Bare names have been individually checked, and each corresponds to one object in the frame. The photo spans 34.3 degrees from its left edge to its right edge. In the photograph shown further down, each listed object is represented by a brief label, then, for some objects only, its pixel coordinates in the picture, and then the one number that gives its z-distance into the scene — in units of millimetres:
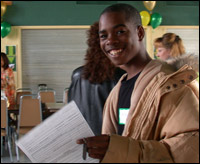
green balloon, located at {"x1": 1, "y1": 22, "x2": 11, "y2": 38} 8055
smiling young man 839
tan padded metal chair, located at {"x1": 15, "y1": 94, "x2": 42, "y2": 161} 4688
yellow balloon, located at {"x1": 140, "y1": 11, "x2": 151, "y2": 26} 8273
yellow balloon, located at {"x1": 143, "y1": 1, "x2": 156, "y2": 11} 8188
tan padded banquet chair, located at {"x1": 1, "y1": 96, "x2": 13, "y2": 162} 4590
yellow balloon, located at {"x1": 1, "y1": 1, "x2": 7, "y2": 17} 7938
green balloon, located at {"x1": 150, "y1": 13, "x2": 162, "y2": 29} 8445
